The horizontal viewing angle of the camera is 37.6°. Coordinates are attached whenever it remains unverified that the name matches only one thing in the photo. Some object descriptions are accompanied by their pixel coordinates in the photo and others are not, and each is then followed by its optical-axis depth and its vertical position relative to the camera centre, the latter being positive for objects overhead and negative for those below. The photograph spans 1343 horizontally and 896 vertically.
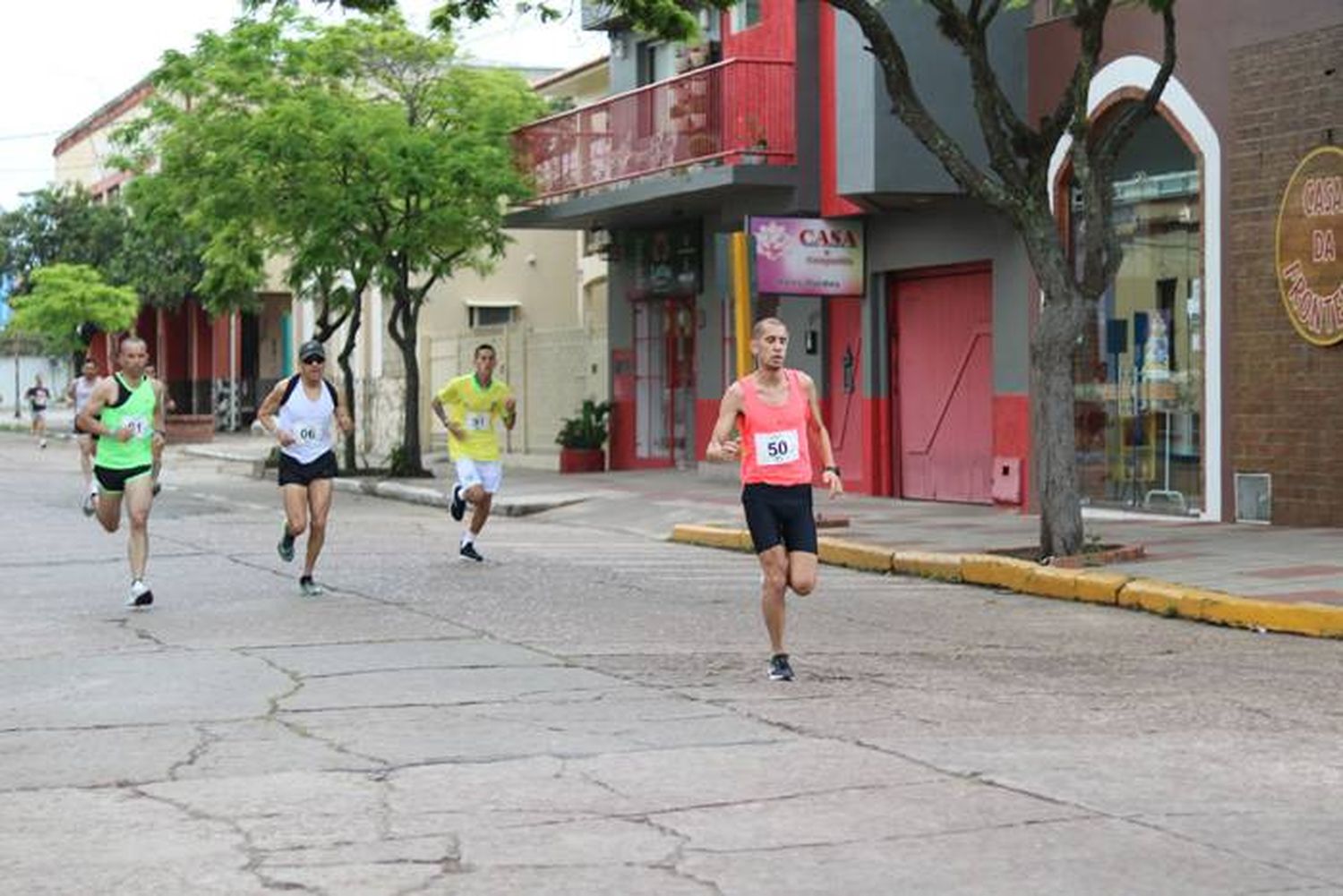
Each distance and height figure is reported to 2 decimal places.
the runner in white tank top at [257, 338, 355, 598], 14.18 -0.25
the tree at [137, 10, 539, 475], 27.42 +3.70
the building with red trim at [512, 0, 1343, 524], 17.67 +1.83
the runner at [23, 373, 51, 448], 51.78 +0.17
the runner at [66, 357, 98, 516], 21.22 +0.11
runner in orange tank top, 10.24 -0.29
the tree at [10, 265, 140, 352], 54.25 +3.05
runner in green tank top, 13.52 -0.20
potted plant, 30.47 -0.51
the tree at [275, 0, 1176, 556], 15.29 +1.77
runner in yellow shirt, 17.12 -0.09
